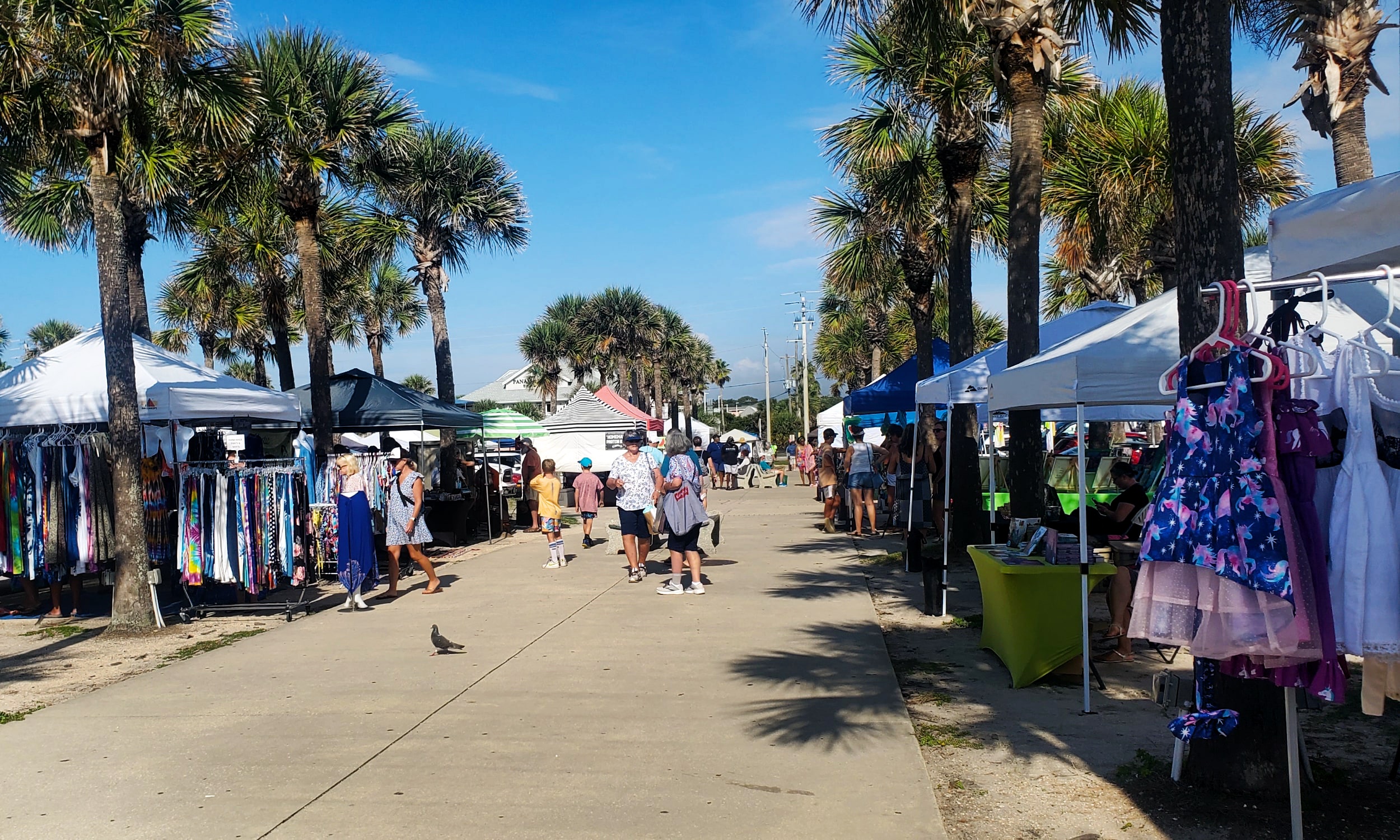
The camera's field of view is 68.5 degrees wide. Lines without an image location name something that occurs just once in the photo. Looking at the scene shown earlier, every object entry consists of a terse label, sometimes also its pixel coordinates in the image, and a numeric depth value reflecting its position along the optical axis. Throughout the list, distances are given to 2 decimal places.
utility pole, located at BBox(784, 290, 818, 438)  61.25
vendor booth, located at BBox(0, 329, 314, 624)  10.21
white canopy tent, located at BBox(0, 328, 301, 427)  11.71
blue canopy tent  18.30
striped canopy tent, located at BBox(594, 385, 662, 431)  33.47
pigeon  8.23
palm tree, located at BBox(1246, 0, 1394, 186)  11.20
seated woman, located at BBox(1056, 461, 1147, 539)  8.43
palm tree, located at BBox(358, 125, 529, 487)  20.91
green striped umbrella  21.86
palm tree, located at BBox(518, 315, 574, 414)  61.44
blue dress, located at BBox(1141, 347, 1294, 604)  3.76
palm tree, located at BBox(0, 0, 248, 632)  9.34
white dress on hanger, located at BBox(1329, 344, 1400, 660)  3.56
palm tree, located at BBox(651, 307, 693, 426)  59.38
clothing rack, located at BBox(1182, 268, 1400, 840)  3.88
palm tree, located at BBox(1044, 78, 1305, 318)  17.22
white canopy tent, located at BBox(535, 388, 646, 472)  31.25
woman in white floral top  11.94
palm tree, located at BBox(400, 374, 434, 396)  92.12
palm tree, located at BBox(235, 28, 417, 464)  14.65
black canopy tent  16.56
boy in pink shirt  17.09
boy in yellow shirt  13.93
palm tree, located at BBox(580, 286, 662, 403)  57.31
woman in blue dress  10.55
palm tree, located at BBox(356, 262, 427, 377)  38.81
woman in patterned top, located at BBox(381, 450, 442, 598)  11.20
